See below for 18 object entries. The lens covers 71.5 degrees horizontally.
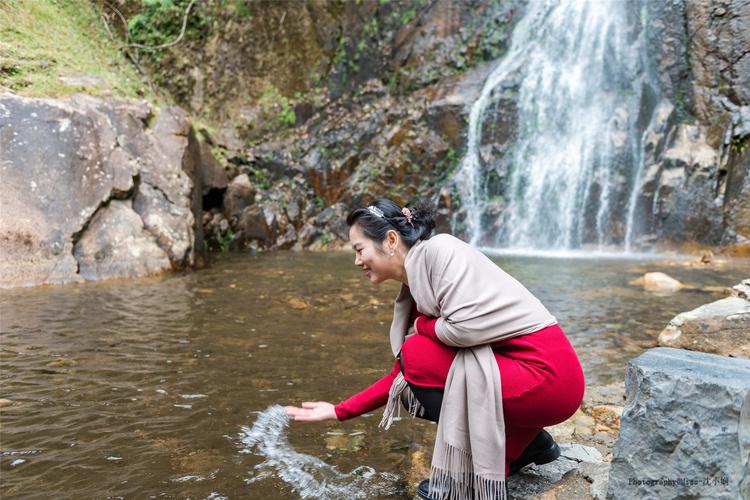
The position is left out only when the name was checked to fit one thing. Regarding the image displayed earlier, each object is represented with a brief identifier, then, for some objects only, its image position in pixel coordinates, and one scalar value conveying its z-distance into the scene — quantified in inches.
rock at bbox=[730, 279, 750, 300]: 168.4
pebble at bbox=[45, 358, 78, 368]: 149.6
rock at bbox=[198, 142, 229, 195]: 434.0
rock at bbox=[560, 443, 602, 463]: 89.7
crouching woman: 70.2
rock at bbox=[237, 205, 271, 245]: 458.0
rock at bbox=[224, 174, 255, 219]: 460.4
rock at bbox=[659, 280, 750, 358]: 151.3
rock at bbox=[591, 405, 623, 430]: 114.3
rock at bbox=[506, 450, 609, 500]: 77.7
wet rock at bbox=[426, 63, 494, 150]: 516.7
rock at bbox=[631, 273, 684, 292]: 272.8
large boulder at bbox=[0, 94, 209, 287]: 274.7
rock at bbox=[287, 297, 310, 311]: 232.4
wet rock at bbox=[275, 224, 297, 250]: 473.7
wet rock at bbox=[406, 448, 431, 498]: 92.8
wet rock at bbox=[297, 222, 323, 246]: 484.7
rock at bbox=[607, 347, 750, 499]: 57.4
